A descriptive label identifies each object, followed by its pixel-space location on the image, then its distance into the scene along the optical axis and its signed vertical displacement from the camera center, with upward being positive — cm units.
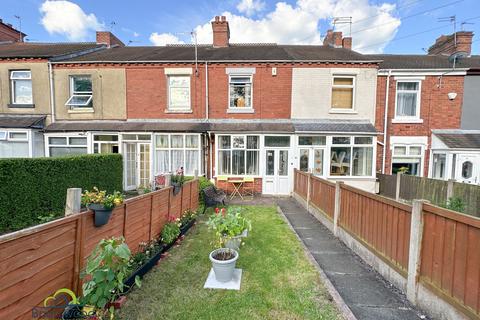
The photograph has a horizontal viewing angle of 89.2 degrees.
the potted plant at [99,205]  321 -80
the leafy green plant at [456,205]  670 -149
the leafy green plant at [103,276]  254 -140
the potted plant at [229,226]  412 -137
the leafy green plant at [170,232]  521 -190
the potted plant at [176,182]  602 -92
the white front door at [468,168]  1154 -81
